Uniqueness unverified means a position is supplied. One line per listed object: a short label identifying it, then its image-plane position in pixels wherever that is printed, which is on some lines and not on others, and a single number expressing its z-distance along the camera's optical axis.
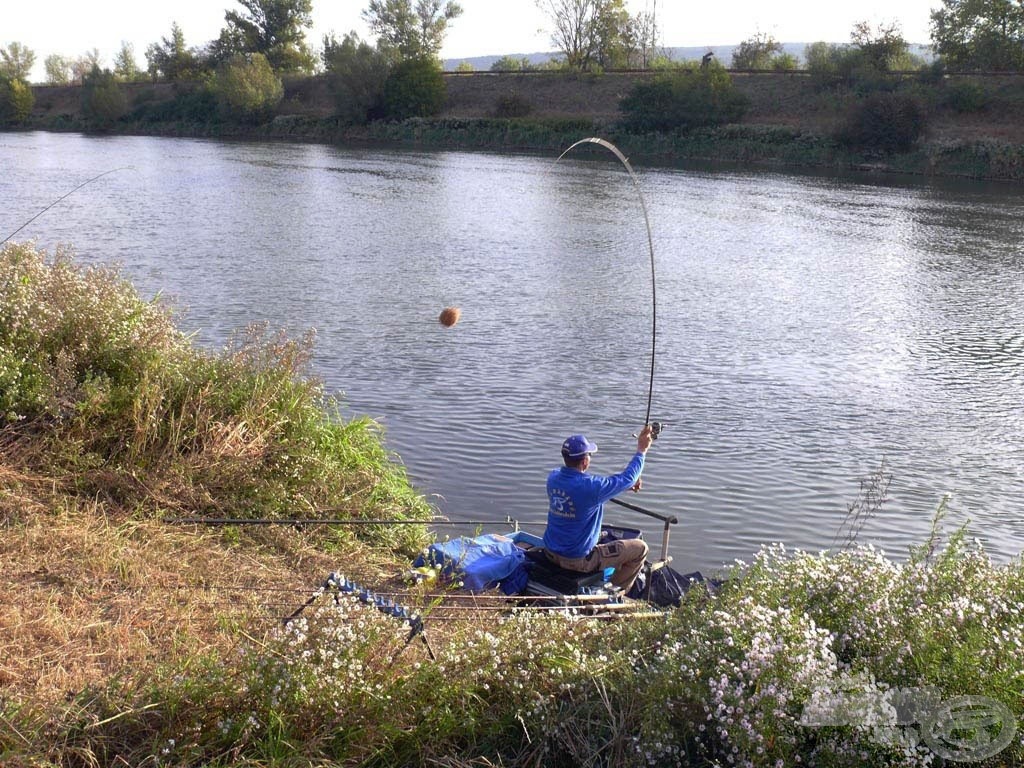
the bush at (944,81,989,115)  51.06
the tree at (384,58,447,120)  66.12
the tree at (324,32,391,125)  67.62
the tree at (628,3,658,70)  83.94
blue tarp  6.58
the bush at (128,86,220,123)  71.44
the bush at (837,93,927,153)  47.88
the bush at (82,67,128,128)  73.00
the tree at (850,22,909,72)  59.94
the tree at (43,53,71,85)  105.44
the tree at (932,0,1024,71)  57.91
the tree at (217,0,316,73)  93.62
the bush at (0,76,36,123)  75.44
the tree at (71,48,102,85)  108.23
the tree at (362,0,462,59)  83.19
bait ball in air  9.22
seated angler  6.46
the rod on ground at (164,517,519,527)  6.32
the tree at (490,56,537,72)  78.82
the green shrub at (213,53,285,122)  69.00
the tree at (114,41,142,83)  100.25
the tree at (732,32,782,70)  71.44
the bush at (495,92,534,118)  64.50
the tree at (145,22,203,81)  92.56
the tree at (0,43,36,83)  101.88
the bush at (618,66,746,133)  55.62
